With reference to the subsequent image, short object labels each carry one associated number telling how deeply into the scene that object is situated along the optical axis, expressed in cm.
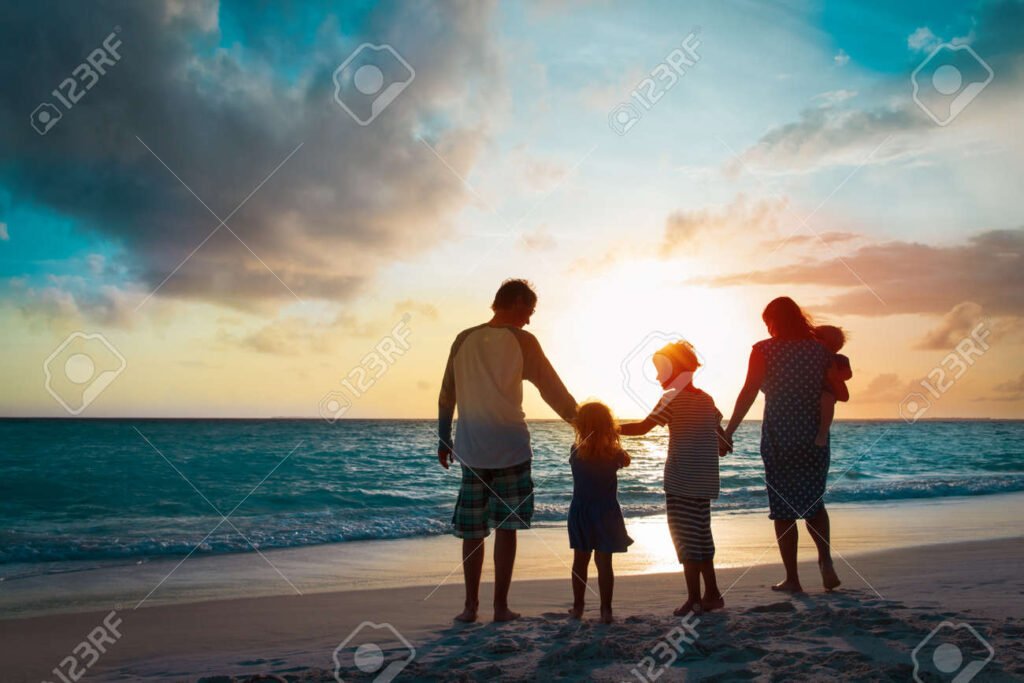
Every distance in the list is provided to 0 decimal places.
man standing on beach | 419
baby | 462
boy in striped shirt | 429
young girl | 412
